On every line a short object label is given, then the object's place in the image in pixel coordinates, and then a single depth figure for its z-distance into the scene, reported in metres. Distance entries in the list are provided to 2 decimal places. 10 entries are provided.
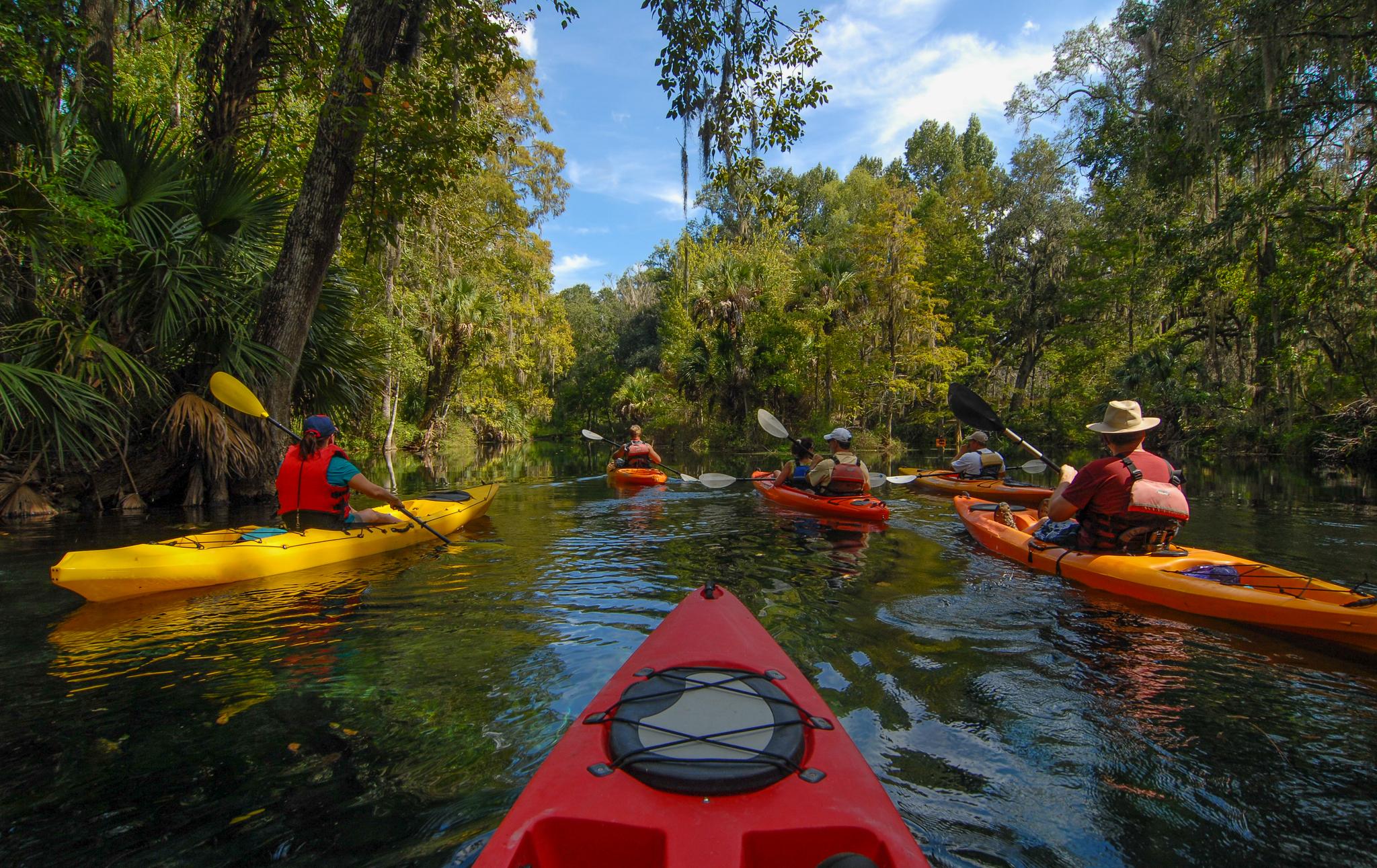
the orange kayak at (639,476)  13.51
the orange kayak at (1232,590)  4.00
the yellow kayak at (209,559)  4.90
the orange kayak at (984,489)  10.53
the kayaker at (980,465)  11.73
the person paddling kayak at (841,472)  8.99
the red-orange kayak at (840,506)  8.73
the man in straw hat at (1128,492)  5.18
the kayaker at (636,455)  14.46
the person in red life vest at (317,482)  6.34
